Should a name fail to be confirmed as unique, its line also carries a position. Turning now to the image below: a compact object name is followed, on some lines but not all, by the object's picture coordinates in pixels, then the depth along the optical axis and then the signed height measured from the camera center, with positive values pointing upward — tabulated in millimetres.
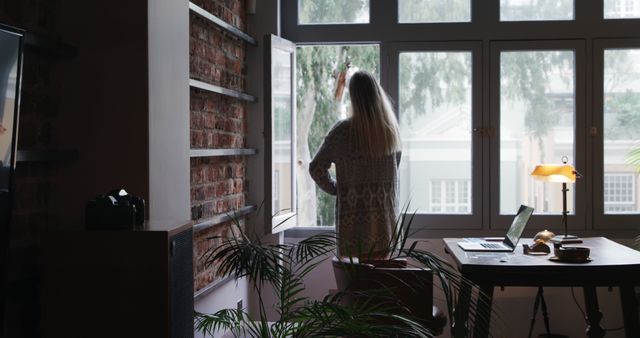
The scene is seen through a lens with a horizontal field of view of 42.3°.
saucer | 4348 -542
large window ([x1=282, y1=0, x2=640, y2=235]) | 5918 +429
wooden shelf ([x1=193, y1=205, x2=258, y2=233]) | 4327 -344
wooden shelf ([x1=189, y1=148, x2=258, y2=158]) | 4258 +40
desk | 4254 -594
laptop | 4883 -518
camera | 2682 -178
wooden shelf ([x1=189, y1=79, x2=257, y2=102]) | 4223 +395
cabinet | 2588 -392
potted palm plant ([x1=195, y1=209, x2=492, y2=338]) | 2598 -502
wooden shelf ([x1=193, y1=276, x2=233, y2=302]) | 4343 -715
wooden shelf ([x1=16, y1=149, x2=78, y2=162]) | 2688 +15
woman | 4605 -37
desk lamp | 5094 -100
